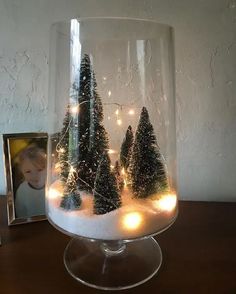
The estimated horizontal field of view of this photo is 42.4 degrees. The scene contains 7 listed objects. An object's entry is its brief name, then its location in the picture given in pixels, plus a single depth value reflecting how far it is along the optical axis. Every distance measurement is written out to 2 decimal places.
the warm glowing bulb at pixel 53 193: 0.55
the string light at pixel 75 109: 0.51
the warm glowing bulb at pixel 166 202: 0.54
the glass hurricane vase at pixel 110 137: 0.50
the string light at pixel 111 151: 0.52
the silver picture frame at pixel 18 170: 0.69
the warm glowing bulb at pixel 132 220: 0.51
